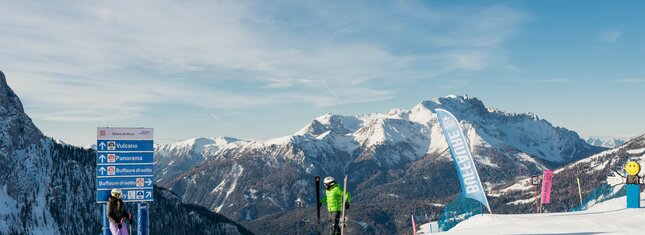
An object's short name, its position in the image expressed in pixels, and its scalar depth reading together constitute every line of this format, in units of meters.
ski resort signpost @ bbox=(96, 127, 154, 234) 29.28
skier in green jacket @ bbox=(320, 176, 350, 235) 24.67
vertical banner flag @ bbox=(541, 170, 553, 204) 51.44
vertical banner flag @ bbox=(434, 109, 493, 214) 39.53
